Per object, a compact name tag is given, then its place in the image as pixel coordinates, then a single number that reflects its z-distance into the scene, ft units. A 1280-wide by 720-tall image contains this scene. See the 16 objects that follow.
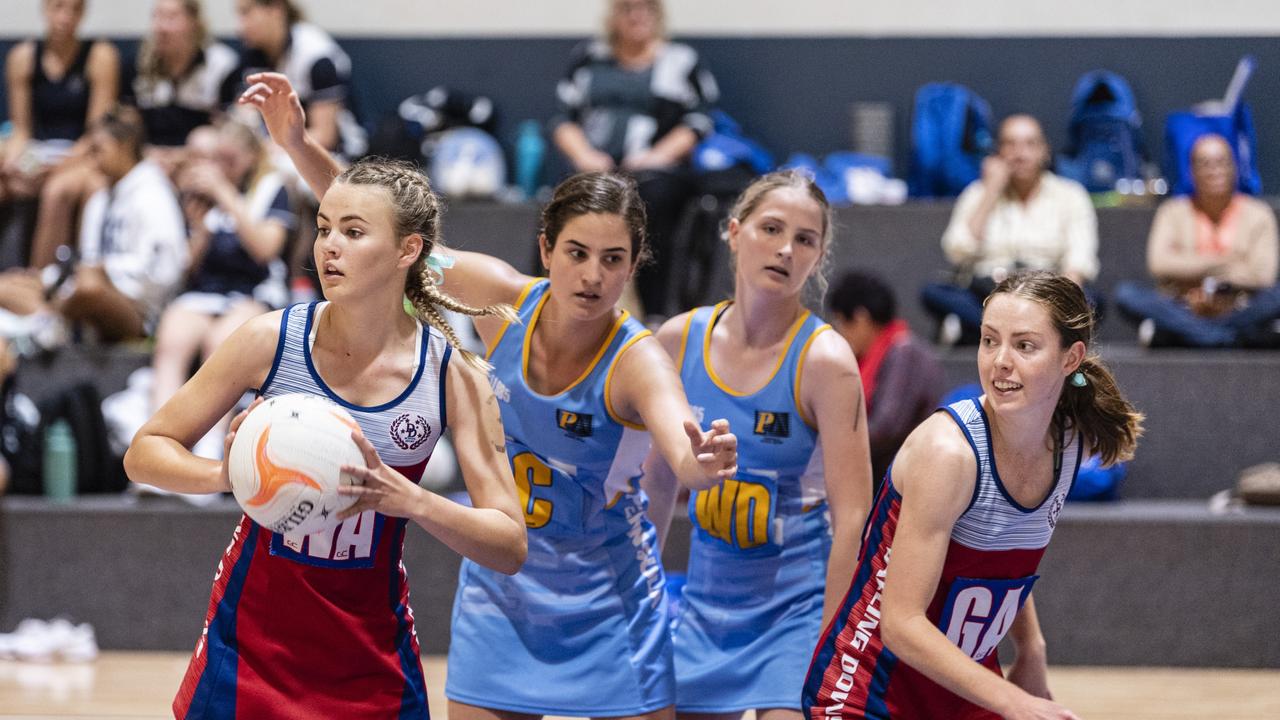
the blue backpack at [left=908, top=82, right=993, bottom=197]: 47.09
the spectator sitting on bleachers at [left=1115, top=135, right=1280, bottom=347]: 39.83
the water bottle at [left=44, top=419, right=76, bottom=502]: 37.09
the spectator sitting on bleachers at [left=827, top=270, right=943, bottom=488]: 35.40
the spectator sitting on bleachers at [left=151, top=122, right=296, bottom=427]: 38.45
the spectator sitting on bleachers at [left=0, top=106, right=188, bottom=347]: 40.70
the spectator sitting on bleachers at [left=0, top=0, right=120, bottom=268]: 46.24
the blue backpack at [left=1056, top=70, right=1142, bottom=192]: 47.91
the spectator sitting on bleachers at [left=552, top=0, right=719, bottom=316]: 44.21
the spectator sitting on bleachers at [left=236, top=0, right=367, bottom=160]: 44.73
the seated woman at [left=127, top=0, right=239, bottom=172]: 45.27
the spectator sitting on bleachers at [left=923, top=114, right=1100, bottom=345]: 41.65
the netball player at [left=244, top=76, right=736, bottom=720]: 18.94
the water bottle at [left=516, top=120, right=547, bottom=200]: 50.11
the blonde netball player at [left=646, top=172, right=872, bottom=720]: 19.93
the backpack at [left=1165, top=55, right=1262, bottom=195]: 45.39
